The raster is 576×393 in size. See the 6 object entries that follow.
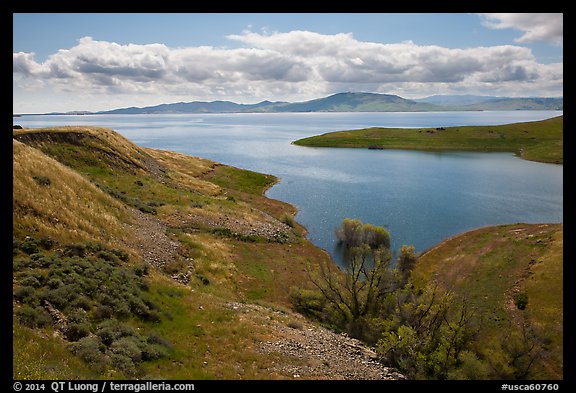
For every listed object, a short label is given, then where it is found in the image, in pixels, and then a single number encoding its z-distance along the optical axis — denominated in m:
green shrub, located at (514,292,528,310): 40.44
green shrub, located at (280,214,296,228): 72.38
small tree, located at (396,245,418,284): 52.00
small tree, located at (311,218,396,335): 34.91
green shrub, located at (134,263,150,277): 29.67
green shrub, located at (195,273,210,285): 37.47
